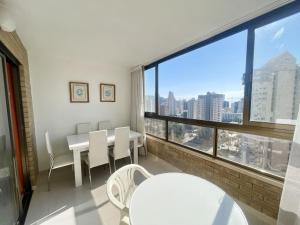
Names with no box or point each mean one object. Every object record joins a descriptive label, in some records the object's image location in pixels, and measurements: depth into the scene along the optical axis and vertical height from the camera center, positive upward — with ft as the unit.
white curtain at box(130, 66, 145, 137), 11.67 +0.12
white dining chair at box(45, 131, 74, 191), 7.54 -3.23
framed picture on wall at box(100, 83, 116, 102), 11.65 +0.75
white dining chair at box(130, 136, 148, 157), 11.24 -3.30
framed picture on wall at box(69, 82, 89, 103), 10.38 +0.73
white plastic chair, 3.66 -2.56
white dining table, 7.67 -2.44
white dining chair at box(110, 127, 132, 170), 8.69 -2.60
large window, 4.96 +0.38
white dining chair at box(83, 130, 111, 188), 7.70 -2.61
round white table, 3.04 -2.48
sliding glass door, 4.54 -2.32
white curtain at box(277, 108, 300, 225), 3.92 -2.57
